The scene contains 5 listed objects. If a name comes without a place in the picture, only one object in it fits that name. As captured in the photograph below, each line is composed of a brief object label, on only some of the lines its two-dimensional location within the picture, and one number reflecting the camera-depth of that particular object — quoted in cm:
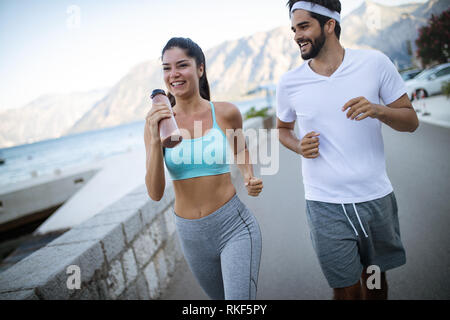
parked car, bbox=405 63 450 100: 1739
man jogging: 196
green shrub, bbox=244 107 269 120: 1820
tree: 2372
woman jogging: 197
